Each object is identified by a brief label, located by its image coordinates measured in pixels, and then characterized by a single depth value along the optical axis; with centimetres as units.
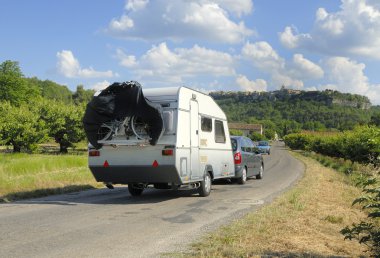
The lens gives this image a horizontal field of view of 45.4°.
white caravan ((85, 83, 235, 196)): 1124
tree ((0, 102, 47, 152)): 4000
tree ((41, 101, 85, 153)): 4388
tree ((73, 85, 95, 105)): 13140
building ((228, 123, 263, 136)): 16125
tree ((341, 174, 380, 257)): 578
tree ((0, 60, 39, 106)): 9100
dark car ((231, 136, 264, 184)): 1733
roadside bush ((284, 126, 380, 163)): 2623
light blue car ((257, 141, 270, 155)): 5152
